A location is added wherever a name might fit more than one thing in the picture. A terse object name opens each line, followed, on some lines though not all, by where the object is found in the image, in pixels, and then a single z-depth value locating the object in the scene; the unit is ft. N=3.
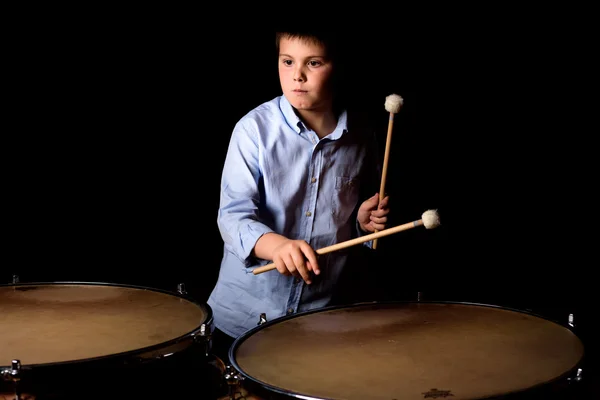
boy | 5.40
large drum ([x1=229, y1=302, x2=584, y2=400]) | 3.60
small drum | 3.67
